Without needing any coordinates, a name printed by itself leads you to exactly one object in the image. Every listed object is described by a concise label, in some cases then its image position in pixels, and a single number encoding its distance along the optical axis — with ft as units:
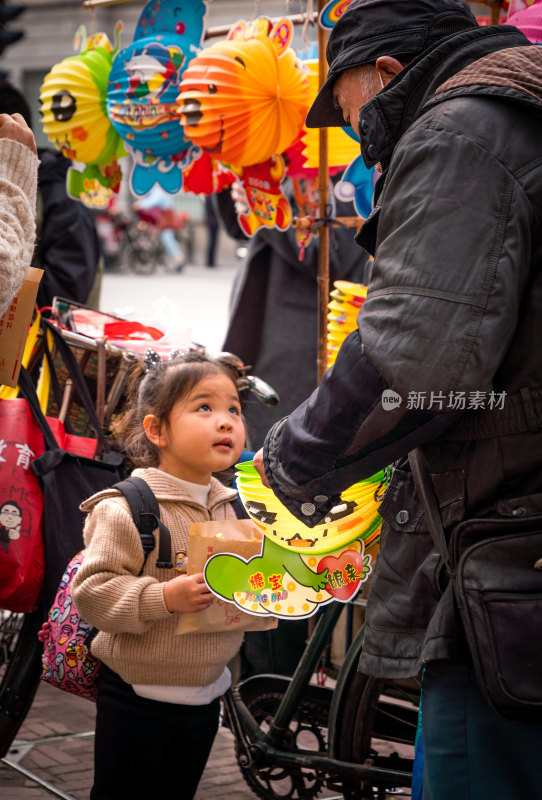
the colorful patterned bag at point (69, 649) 8.35
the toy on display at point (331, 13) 10.94
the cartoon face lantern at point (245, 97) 12.19
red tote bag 9.55
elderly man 4.96
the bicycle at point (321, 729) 9.41
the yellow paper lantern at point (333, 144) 13.29
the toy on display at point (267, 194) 13.41
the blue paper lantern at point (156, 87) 13.44
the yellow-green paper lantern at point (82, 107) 14.43
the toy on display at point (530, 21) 10.28
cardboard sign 8.20
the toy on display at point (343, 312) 11.57
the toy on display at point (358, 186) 12.09
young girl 7.66
